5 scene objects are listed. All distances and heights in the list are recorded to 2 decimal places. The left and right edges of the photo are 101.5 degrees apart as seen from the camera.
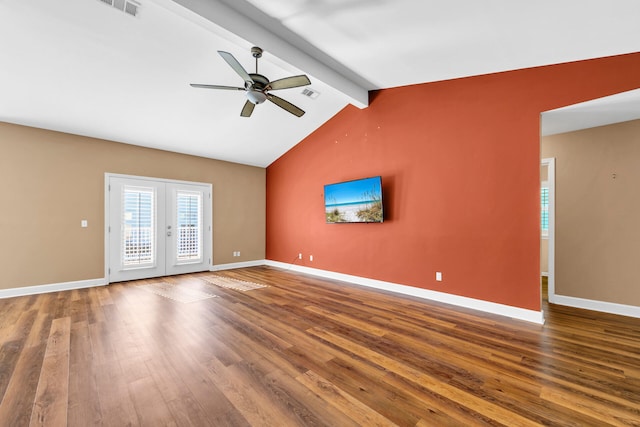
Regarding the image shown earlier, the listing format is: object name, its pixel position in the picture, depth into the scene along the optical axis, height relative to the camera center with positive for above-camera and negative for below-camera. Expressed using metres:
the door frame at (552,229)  4.02 -0.26
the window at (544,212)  5.48 -0.01
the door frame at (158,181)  5.13 -0.12
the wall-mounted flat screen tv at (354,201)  4.69 +0.22
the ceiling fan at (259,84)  2.83 +1.45
